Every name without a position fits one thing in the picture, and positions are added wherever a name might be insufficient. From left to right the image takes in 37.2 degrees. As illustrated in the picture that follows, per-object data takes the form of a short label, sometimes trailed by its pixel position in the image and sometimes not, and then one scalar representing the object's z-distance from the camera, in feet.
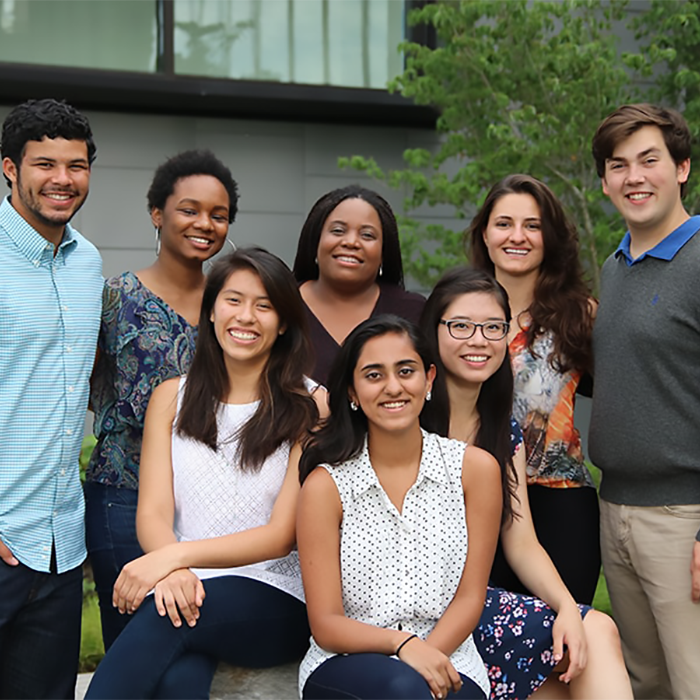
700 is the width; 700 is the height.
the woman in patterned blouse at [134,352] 12.00
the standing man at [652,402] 11.59
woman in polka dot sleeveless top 10.02
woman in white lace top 10.14
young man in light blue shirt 10.88
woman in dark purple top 13.93
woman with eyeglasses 10.76
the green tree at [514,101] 20.52
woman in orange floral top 12.45
